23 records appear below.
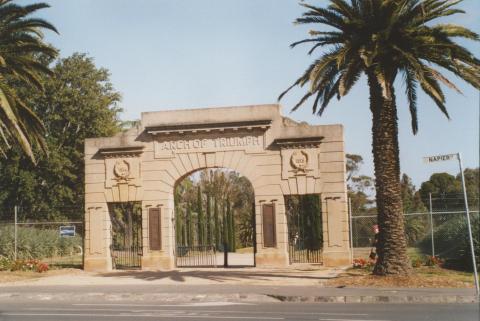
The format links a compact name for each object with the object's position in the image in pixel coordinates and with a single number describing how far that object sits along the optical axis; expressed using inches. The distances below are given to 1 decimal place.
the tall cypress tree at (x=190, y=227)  1489.7
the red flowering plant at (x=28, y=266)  946.1
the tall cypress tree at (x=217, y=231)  1469.4
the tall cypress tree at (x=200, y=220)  1549.0
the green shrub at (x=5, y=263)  948.8
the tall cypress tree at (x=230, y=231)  1572.3
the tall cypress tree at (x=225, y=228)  1540.4
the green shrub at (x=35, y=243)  1097.4
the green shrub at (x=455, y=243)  786.2
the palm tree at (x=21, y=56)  836.0
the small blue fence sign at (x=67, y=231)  971.3
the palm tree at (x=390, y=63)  681.0
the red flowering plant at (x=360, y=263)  844.0
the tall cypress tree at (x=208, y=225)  1495.3
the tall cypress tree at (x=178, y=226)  1574.6
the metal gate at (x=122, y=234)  1024.9
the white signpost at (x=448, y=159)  533.6
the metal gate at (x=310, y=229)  1109.3
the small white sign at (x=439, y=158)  537.0
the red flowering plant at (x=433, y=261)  821.1
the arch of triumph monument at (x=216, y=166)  905.5
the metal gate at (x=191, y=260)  1099.9
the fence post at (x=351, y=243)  891.9
